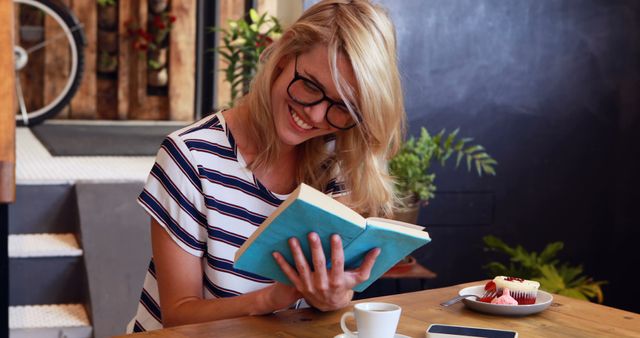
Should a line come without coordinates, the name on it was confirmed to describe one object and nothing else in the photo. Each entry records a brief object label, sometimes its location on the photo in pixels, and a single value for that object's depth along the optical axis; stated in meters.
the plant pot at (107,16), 6.26
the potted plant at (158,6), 6.24
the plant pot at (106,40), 6.29
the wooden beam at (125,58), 6.28
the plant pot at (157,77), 6.25
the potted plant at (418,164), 3.19
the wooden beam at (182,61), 6.24
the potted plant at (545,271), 3.50
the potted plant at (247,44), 3.39
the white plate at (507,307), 1.72
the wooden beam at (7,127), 2.54
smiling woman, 1.71
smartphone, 1.53
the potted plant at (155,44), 6.22
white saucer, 1.48
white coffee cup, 1.39
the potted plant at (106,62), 6.25
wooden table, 1.55
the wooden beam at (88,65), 6.16
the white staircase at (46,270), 3.03
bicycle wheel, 5.80
